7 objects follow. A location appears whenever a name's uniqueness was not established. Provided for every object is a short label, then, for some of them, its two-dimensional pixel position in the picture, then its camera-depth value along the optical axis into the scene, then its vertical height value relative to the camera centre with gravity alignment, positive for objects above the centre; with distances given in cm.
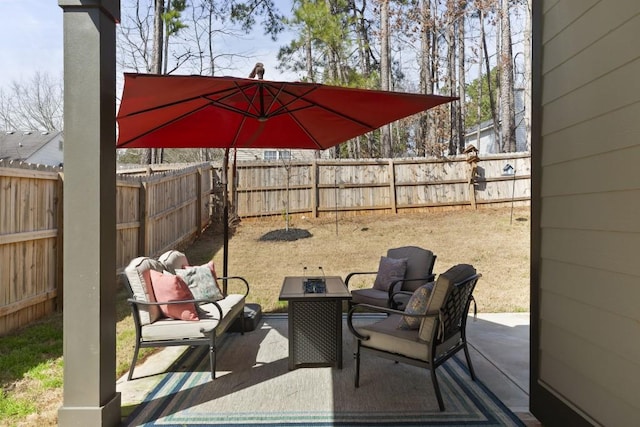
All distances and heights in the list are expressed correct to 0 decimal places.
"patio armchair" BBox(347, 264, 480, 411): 291 -91
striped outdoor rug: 272 -135
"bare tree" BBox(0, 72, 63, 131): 2100 +443
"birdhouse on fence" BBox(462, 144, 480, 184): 1100 +94
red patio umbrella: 295 +72
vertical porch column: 242 -9
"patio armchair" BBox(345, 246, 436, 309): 466 -83
